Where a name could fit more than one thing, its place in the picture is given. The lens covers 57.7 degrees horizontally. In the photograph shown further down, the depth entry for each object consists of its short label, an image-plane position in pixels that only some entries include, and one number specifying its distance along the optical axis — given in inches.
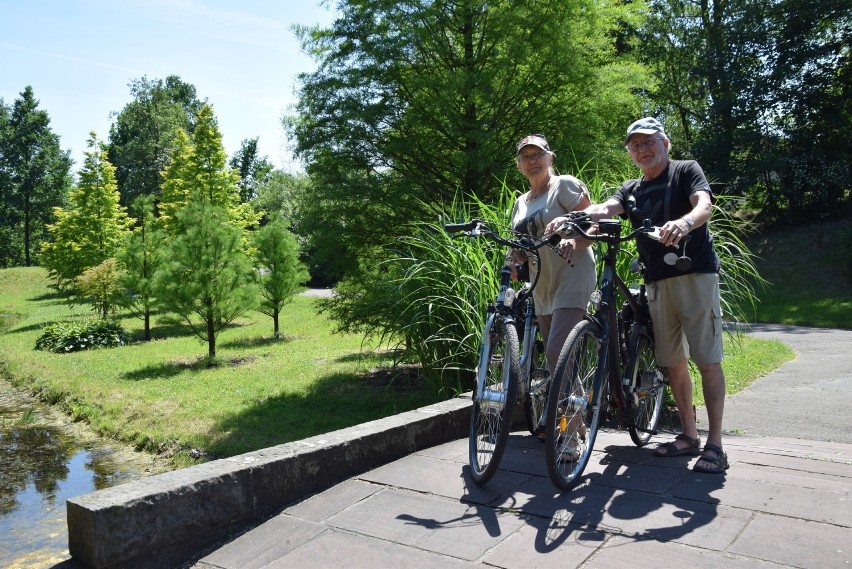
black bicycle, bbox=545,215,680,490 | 144.1
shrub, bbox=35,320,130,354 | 701.3
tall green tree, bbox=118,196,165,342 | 748.6
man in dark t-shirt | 161.8
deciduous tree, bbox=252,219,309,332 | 747.4
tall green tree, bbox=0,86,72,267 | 2322.8
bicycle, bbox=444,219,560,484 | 143.9
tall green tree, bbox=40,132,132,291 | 989.8
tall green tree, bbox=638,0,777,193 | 927.0
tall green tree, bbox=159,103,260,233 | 1191.6
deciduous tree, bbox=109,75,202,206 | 2351.1
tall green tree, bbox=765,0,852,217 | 898.7
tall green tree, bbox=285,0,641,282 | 417.4
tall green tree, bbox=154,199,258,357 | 575.8
